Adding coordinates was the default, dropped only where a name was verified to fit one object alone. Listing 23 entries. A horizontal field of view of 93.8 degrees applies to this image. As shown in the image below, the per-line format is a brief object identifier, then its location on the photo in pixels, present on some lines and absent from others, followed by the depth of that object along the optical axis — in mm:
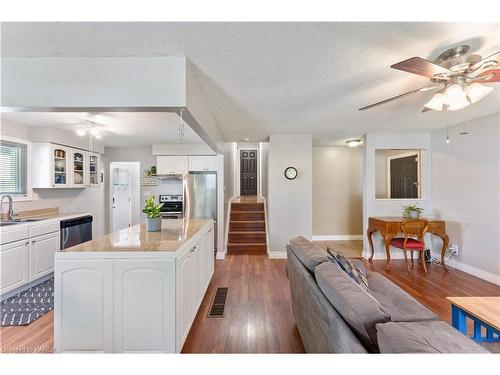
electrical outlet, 3910
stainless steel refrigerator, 4953
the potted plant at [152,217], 2543
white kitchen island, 1729
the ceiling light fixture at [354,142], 5019
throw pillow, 1788
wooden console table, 3838
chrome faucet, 3254
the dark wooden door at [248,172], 9914
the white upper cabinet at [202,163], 5074
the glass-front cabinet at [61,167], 3830
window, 3369
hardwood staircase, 4953
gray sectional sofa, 892
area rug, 2404
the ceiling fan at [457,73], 1615
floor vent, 2510
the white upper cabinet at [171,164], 5164
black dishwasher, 3717
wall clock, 4641
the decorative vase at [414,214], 4086
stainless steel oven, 5066
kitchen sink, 3043
